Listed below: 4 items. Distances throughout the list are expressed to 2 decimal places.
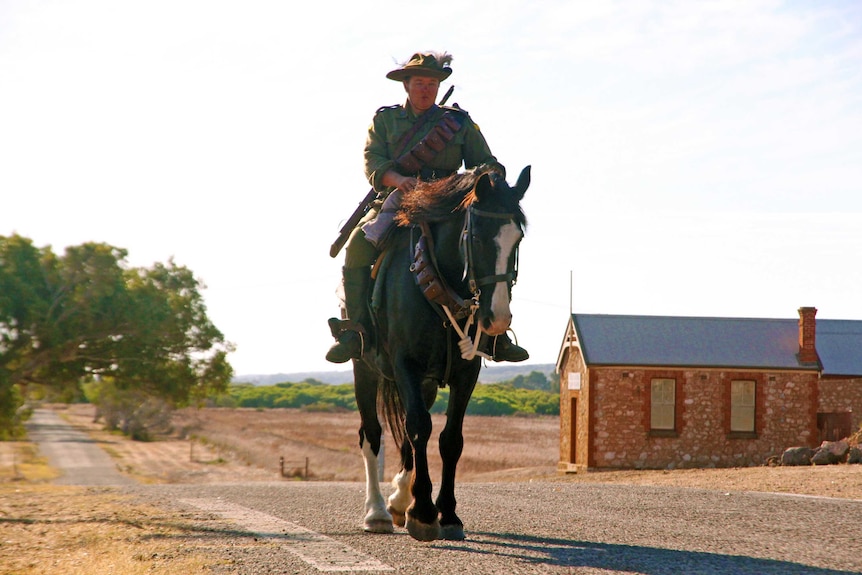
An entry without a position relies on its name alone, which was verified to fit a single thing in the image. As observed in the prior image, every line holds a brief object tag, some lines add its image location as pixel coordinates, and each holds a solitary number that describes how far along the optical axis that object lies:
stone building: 66.00
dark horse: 13.25
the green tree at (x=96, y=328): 48.94
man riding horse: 15.75
